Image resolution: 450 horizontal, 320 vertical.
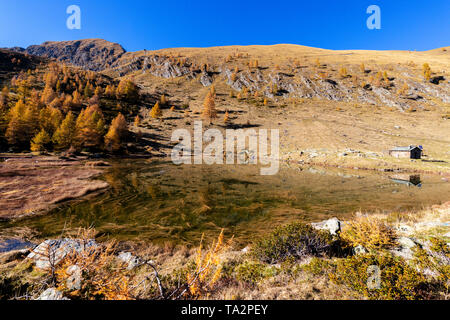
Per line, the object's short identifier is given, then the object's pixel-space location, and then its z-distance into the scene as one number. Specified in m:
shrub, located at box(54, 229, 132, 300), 4.92
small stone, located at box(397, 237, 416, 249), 7.41
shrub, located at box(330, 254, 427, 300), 4.48
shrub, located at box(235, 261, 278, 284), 6.11
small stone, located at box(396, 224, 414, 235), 9.36
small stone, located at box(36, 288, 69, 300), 4.37
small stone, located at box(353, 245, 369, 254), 7.41
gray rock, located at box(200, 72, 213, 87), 154.48
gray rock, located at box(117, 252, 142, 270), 7.86
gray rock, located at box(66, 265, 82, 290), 5.22
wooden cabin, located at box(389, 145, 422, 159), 47.84
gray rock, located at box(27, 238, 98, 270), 7.32
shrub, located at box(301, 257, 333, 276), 6.18
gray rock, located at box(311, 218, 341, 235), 9.43
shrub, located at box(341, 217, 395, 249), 7.61
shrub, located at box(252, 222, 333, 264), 7.50
